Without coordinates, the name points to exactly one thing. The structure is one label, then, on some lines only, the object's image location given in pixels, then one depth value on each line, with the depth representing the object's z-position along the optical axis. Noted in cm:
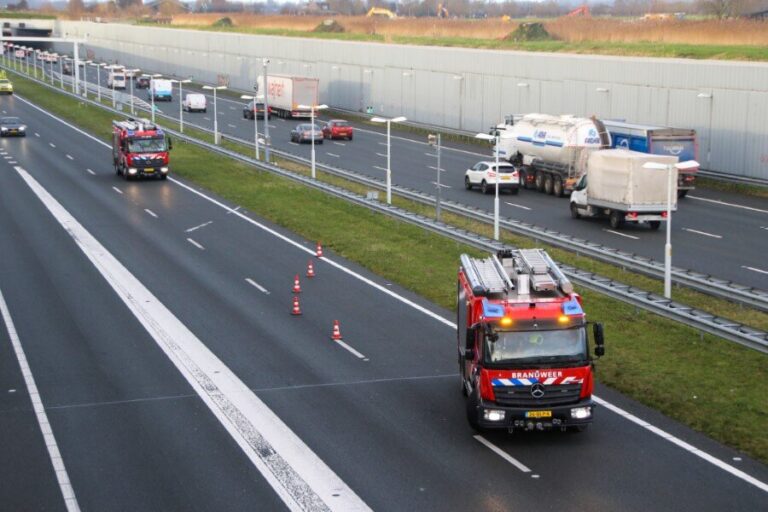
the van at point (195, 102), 11556
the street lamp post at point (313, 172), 6289
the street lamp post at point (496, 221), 4281
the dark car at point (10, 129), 8975
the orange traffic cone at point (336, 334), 2978
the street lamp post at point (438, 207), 4748
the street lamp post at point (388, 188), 5309
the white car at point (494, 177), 5978
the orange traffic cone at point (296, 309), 3262
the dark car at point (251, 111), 10825
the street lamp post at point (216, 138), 8304
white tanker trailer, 5972
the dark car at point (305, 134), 8550
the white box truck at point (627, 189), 4778
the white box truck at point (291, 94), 10538
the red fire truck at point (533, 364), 2053
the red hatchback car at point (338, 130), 8950
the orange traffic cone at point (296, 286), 3486
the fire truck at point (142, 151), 6350
